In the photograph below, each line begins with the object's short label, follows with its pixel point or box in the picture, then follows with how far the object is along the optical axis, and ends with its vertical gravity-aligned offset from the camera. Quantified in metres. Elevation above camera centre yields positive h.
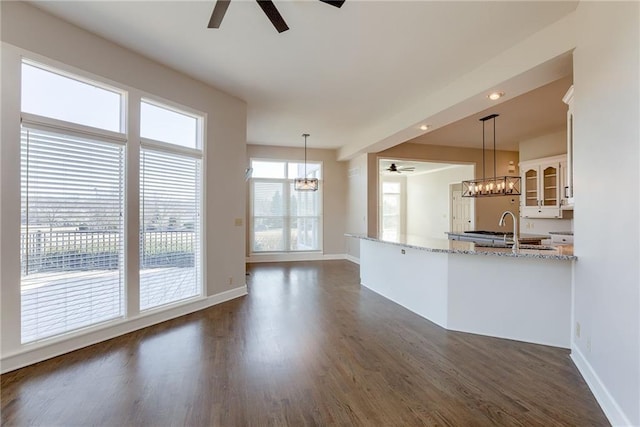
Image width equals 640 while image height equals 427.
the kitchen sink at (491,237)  4.80 -0.41
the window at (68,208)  2.68 +0.04
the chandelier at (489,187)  5.09 +0.45
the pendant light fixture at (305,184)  7.07 +0.65
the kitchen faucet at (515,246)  3.29 -0.36
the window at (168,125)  3.65 +1.09
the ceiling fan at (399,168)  8.19 +1.32
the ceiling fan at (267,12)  2.24 +1.51
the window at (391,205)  12.46 +0.33
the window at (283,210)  8.11 +0.08
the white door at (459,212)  9.97 +0.04
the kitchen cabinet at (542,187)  5.76 +0.53
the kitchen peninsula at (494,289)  2.98 -0.80
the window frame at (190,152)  3.55 +0.76
